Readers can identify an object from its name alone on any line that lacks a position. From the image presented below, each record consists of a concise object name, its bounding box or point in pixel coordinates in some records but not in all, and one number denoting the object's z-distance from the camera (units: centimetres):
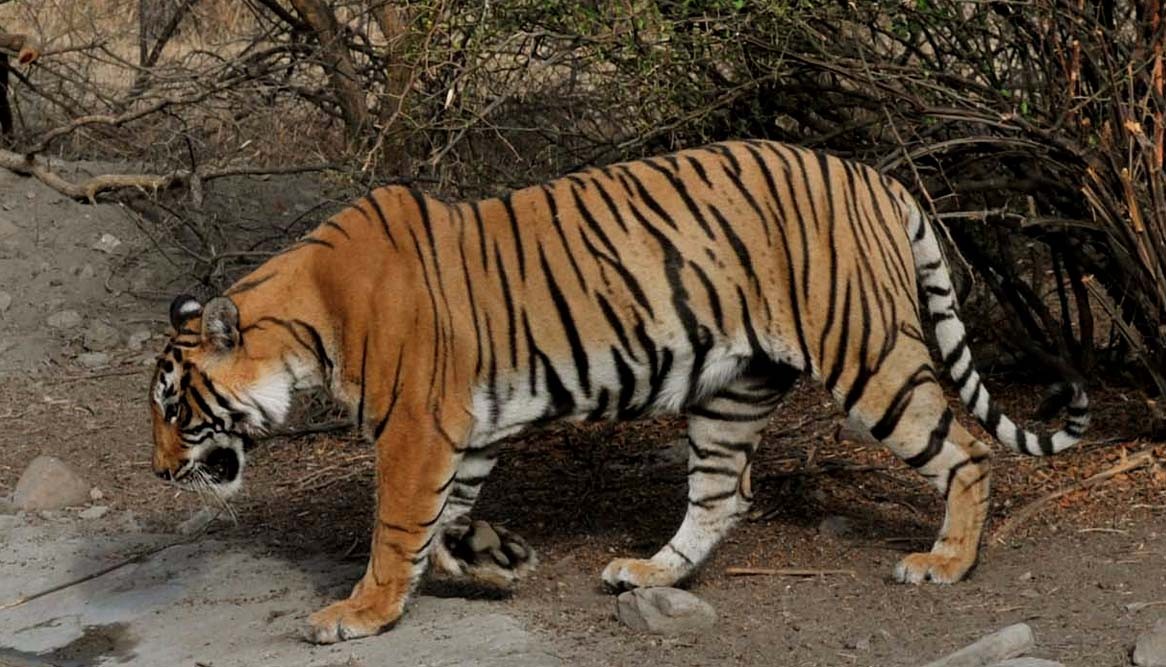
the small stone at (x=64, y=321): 1934
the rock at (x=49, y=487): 1481
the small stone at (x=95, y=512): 1456
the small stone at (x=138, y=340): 1884
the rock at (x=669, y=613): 1052
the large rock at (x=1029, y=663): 867
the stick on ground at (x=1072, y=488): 1211
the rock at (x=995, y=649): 915
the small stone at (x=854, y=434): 1430
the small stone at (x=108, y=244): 2072
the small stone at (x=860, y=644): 1013
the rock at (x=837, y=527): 1253
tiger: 1080
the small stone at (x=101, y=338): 1892
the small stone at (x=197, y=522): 1391
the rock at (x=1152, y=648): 910
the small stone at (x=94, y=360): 1850
